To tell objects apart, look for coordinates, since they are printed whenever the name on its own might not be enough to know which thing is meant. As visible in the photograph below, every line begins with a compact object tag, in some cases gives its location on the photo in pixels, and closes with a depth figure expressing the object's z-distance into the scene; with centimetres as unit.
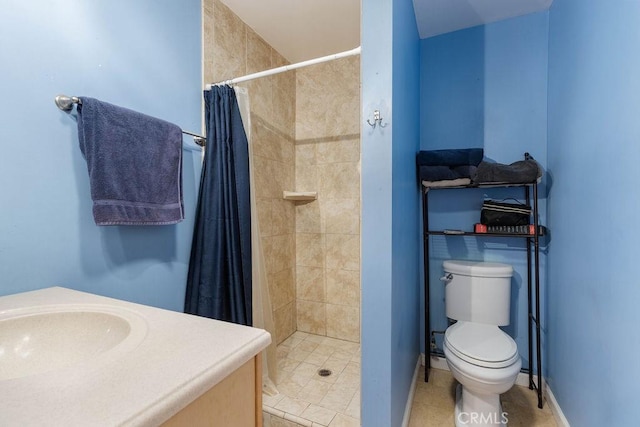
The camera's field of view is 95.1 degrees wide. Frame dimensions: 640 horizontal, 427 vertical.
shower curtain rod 144
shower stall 211
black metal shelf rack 170
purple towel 109
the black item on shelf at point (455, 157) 177
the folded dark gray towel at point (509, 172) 165
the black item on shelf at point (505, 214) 175
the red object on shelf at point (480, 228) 183
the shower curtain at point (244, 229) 158
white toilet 139
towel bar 104
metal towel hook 120
